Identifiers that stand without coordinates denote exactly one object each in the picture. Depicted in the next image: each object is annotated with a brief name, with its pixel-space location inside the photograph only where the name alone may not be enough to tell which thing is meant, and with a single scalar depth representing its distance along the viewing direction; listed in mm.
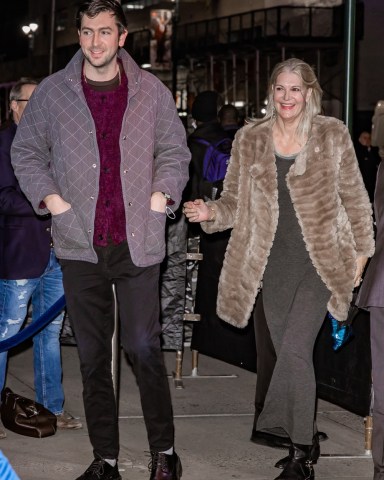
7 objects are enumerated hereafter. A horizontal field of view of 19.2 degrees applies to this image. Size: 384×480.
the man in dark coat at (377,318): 5336
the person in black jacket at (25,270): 6371
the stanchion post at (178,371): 8172
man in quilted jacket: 5227
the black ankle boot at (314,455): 5965
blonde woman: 5668
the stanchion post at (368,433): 6285
